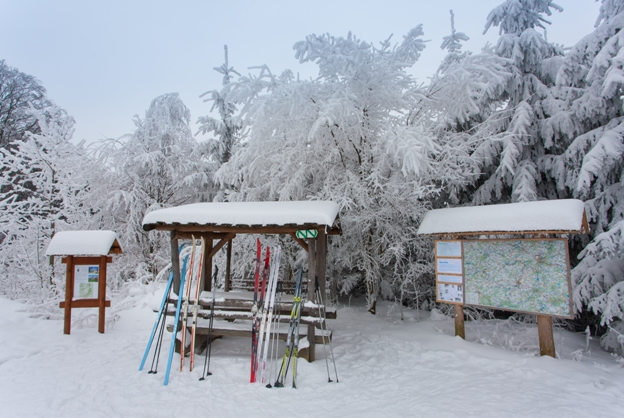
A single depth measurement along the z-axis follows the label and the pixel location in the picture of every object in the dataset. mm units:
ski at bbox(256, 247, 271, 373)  4857
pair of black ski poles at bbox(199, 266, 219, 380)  4691
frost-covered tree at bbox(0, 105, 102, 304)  8750
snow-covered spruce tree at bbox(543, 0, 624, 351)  5578
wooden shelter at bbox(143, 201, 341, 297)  5246
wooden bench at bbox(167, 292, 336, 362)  5164
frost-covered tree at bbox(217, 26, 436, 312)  6820
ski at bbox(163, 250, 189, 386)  4462
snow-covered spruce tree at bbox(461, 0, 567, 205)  7508
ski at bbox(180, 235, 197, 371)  4909
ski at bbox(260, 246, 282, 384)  4600
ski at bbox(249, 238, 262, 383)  4594
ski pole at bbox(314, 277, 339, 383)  5316
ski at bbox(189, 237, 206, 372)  4876
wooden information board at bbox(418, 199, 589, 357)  4875
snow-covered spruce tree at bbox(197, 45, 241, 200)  12836
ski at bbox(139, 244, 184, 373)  4984
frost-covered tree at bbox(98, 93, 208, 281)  11867
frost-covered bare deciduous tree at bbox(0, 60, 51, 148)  12430
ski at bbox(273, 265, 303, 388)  4636
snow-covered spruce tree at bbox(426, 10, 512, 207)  7027
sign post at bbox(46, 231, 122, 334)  6277
